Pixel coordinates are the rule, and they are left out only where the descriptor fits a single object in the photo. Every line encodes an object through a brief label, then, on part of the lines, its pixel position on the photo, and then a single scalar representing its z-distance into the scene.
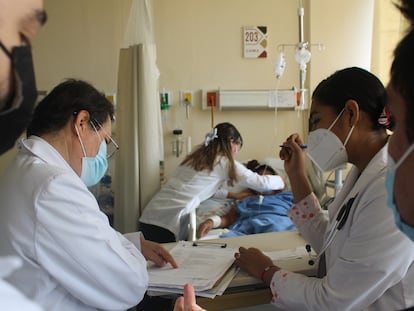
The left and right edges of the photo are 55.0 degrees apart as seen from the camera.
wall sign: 3.60
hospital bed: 2.83
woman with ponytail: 2.73
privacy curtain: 2.86
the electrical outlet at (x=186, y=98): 3.64
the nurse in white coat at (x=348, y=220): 1.09
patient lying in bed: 2.52
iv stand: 3.10
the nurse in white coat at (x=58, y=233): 1.07
